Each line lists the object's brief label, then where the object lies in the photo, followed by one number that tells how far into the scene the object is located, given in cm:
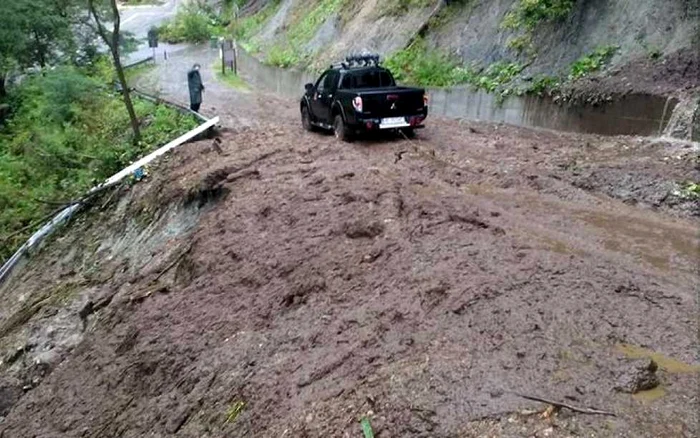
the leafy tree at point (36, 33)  2655
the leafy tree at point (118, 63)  1765
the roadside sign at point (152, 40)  4284
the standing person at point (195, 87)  1891
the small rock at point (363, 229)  797
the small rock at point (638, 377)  428
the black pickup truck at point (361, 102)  1301
